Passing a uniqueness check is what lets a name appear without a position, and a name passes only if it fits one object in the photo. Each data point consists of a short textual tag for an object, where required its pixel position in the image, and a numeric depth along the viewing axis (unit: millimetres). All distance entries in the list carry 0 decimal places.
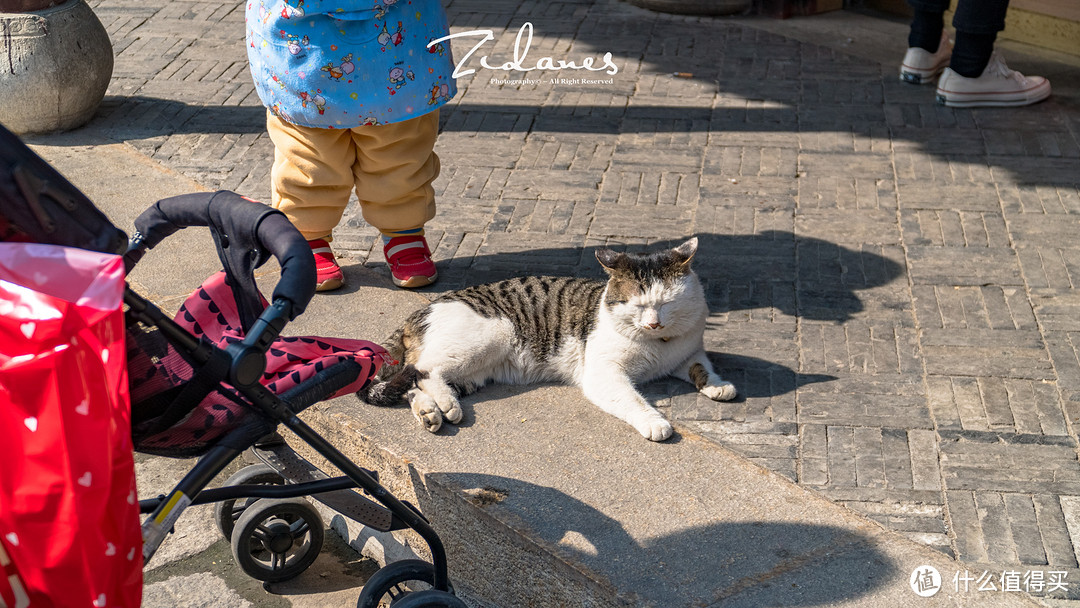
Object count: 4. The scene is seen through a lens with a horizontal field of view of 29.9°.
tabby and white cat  2987
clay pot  3842
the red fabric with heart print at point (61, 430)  1825
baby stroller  2132
